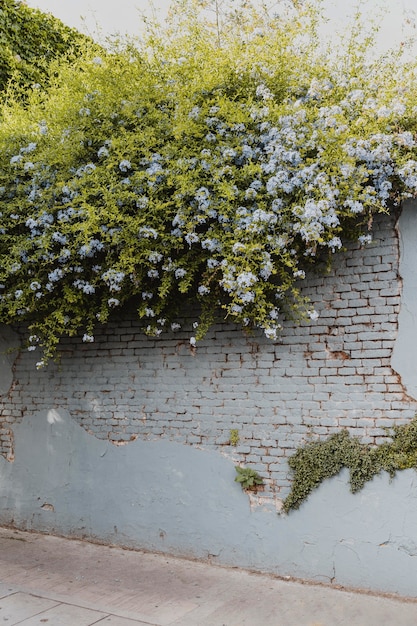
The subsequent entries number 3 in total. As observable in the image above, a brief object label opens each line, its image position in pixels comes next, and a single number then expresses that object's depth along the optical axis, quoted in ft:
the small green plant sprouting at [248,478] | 17.85
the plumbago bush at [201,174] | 15.78
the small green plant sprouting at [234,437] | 18.40
